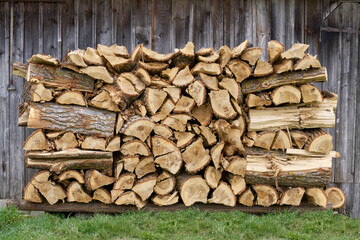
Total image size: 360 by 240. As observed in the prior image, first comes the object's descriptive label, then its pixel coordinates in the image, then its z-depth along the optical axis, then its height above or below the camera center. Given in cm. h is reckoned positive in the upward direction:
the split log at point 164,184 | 445 -95
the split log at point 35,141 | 423 -35
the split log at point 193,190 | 442 -102
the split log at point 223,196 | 446 -111
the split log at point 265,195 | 451 -111
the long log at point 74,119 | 423 -7
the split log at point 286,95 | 445 +25
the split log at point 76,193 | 438 -105
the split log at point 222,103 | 440 +14
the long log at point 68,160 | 426 -61
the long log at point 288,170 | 445 -76
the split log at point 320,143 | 447 -39
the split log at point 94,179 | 433 -87
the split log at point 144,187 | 438 -97
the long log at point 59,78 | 424 +47
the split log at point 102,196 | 441 -110
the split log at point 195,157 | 439 -58
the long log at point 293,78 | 441 +48
